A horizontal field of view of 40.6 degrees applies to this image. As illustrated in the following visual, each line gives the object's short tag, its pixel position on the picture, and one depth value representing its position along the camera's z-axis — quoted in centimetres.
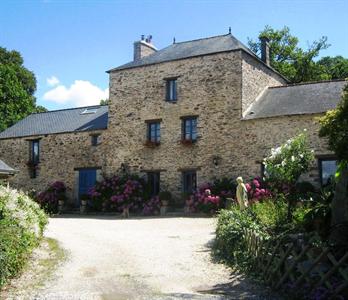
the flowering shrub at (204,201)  1955
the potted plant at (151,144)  2284
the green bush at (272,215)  976
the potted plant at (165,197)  2134
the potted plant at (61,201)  2422
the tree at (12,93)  3507
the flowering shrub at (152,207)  2142
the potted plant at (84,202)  2336
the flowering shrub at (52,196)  2425
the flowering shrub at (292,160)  1204
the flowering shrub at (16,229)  777
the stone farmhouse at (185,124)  2055
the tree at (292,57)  3472
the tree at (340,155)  763
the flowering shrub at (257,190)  1861
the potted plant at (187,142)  2197
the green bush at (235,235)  954
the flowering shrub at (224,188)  1984
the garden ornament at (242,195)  1424
